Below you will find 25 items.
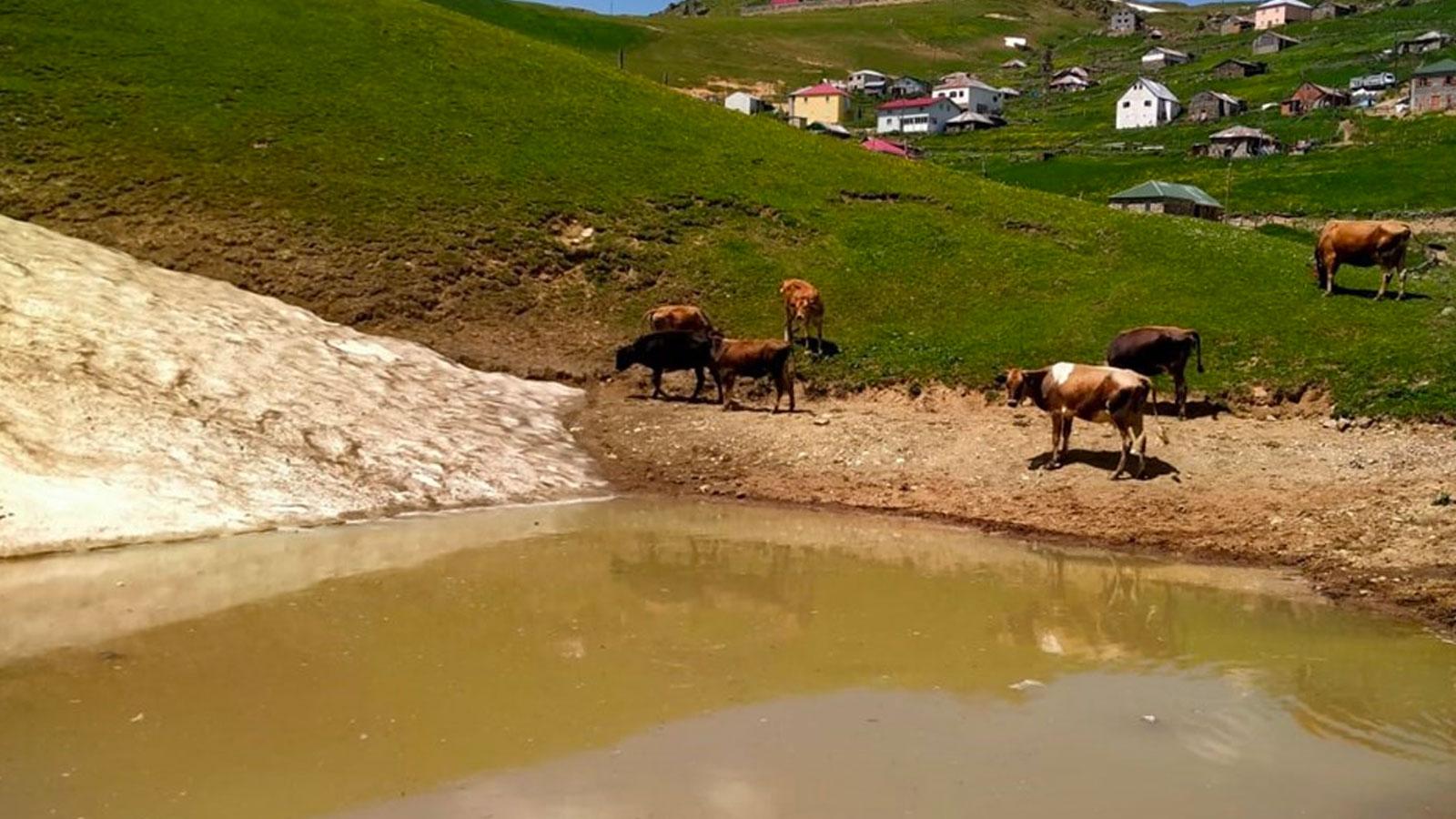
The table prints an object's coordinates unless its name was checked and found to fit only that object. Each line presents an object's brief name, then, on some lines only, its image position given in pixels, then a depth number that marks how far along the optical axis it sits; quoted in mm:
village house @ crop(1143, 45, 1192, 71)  191250
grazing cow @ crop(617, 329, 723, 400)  25016
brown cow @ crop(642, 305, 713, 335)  27406
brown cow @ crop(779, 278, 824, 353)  27234
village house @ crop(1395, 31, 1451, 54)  152612
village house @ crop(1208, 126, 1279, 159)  109000
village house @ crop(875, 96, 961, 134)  162250
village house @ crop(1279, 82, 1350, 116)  131125
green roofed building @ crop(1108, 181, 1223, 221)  73125
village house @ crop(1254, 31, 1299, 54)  183875
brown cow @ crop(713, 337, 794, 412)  24000
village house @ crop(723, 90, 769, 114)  158000
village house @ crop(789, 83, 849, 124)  168750
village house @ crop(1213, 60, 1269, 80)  163500
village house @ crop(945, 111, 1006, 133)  154125
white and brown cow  19125
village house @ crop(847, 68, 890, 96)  194000
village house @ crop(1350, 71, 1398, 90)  136250
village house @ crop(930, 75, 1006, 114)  169375
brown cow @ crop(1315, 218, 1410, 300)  26875
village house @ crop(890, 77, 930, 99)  186000
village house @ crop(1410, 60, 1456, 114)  115375
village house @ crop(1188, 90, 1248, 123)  138125
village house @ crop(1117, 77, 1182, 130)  140500
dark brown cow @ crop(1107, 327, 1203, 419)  22250
